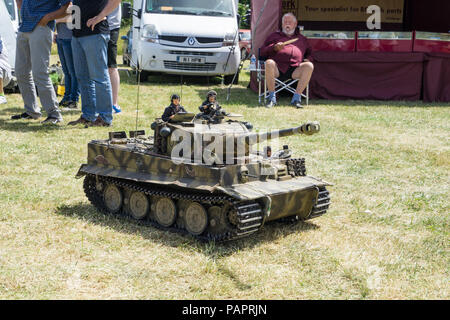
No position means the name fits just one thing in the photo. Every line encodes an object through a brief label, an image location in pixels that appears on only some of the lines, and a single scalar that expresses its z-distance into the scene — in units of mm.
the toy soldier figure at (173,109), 6148
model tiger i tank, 5367
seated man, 12742
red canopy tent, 13617
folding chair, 13000
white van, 14609
